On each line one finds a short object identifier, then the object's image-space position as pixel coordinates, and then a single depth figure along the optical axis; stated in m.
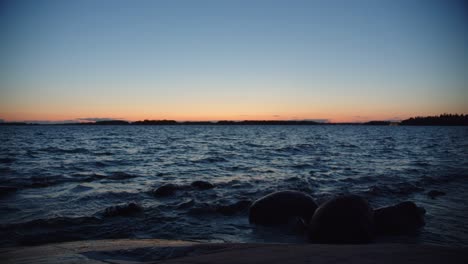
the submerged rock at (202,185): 9.98
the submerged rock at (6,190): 8.54
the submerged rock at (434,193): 9.01
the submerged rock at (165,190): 8.90
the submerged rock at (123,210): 6.69
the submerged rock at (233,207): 7.21
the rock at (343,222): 4.89
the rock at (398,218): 5.73
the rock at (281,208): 6.25
